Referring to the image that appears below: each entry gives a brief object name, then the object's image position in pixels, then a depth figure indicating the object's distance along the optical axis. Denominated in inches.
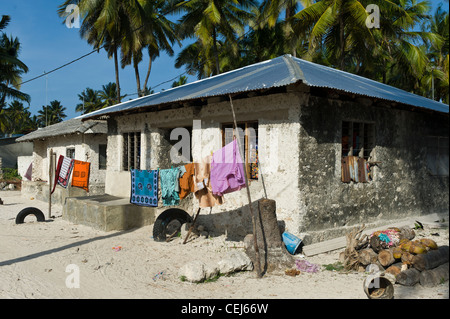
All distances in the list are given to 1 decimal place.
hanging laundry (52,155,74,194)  436.8
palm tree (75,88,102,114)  1660.9
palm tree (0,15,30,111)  783.1
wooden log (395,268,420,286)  199.2
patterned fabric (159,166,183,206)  304.5
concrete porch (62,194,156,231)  365.1
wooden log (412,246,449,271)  204.0
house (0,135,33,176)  1037.0
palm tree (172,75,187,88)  1310.2
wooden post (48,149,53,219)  435.1
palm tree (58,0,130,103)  685.3
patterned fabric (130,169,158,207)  333.7
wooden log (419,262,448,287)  196.7
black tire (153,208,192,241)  320.2
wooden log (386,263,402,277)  209.8
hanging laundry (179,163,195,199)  296.0
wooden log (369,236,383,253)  237.0
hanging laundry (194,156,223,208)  279.7
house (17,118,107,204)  543.2
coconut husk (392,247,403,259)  218.1
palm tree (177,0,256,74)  729.0
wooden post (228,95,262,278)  224.1
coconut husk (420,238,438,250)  220.1
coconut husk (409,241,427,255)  211.8
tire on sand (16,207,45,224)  410.9
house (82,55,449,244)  276.4
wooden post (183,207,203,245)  301.3
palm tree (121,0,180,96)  749.3
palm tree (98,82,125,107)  1572.3
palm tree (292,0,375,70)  513.0
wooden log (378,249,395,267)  219.5
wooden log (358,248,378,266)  229.3
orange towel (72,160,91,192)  434.0
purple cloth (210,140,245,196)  255.4
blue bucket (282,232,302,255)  259.1
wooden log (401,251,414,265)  210.5
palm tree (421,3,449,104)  764.0
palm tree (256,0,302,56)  616.4
